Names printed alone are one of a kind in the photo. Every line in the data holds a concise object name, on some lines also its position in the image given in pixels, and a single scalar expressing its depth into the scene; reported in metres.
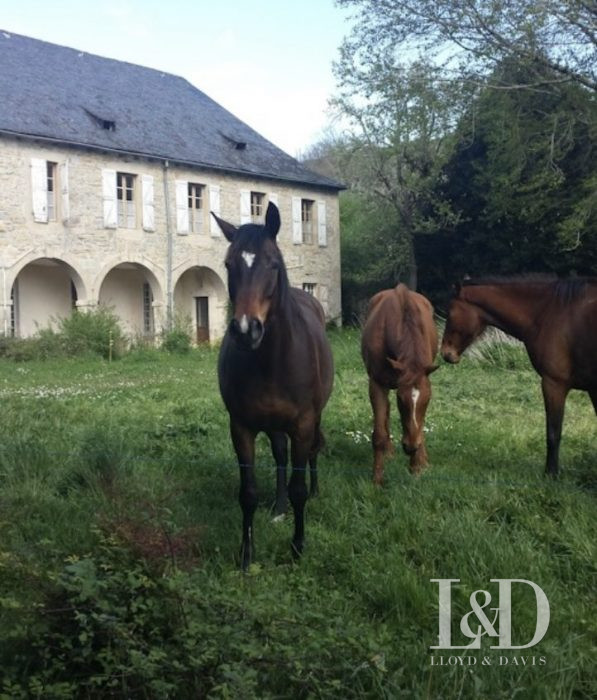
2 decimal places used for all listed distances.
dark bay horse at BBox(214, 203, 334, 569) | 4.24
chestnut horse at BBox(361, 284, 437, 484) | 5.58
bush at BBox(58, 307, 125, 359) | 21.45
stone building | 23.25
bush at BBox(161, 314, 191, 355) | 24.12
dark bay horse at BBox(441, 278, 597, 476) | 5.79
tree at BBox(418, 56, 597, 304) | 21.48
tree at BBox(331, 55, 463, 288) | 24.86
